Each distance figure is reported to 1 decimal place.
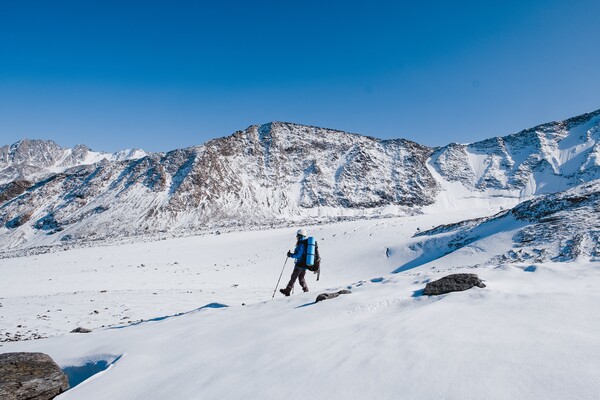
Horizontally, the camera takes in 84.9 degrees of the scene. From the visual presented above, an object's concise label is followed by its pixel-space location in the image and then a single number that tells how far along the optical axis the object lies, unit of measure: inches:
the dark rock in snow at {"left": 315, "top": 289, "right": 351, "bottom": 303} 277.9
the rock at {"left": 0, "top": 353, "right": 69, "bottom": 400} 159.5
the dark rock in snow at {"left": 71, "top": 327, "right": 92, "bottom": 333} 304.6
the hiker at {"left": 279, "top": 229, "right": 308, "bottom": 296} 384.2
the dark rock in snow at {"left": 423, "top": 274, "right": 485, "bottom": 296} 233.1
